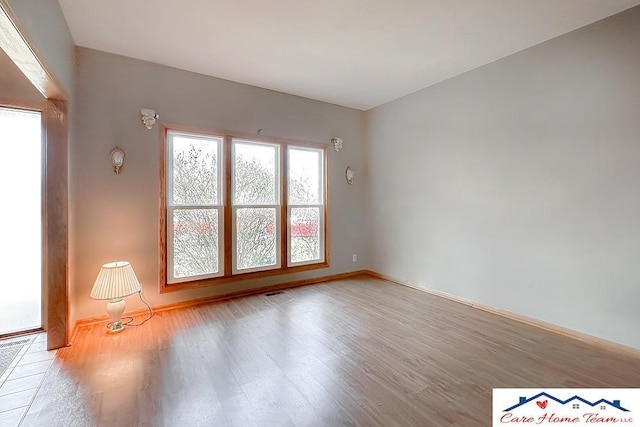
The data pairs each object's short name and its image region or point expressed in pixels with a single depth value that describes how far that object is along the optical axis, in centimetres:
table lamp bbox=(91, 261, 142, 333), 282
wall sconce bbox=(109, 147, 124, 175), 316
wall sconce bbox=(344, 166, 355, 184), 510
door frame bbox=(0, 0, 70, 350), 250
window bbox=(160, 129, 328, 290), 361
